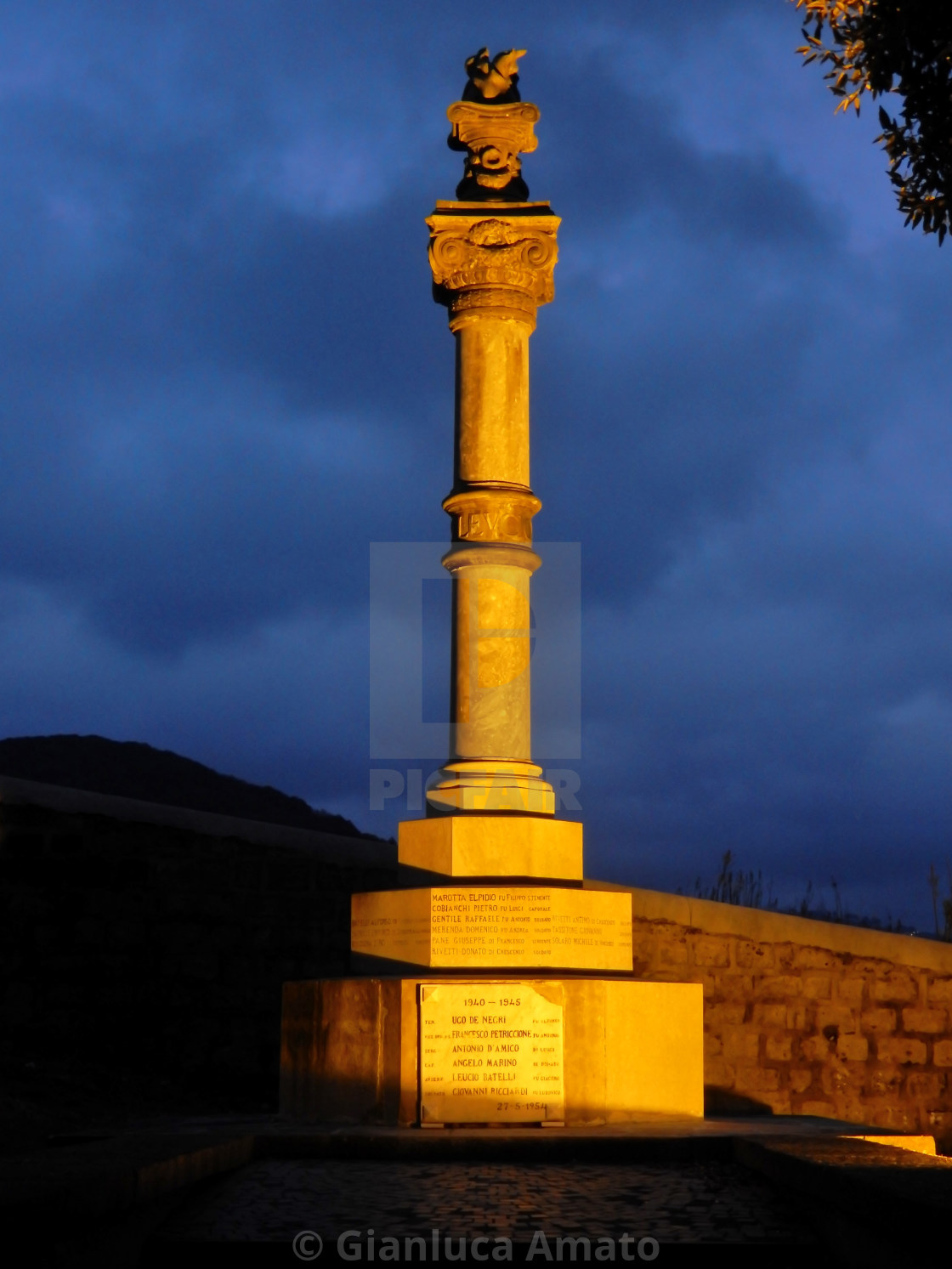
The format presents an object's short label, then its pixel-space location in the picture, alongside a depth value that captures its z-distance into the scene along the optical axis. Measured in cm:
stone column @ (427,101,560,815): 805
